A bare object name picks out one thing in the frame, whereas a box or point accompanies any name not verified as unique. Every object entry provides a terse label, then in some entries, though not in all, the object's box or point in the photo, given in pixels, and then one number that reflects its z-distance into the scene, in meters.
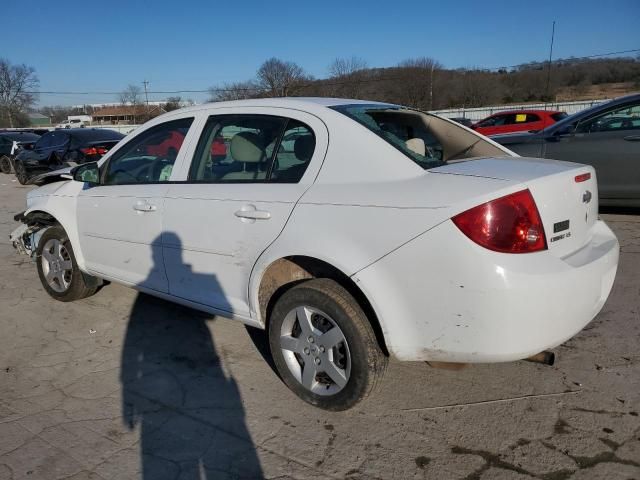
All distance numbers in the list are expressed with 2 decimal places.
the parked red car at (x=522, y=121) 16.77
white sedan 2.21
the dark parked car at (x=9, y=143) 17.81
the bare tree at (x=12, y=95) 66.56
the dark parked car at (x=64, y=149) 12.32
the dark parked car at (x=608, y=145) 6.29
